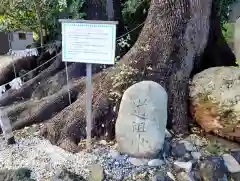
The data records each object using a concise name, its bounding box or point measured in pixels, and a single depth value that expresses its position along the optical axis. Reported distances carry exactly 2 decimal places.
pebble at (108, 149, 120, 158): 1.97
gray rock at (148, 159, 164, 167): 1.91
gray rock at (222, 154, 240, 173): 2.01
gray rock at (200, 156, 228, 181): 1.92
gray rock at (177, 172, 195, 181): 1.87
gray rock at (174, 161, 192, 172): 1.92
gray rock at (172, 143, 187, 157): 2.04
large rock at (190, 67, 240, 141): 2.12
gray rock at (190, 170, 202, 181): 1.91
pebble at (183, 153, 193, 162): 2.01
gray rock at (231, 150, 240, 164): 2.10
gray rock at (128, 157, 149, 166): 1.92
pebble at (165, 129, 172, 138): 2.18
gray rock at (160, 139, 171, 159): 2.01
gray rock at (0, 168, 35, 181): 1.82
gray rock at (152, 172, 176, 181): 1.83
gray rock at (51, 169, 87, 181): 1.77
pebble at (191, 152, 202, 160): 2.02
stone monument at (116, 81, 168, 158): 1.93
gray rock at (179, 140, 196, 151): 2.09
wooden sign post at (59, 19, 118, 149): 1.87
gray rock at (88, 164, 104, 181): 1.84
